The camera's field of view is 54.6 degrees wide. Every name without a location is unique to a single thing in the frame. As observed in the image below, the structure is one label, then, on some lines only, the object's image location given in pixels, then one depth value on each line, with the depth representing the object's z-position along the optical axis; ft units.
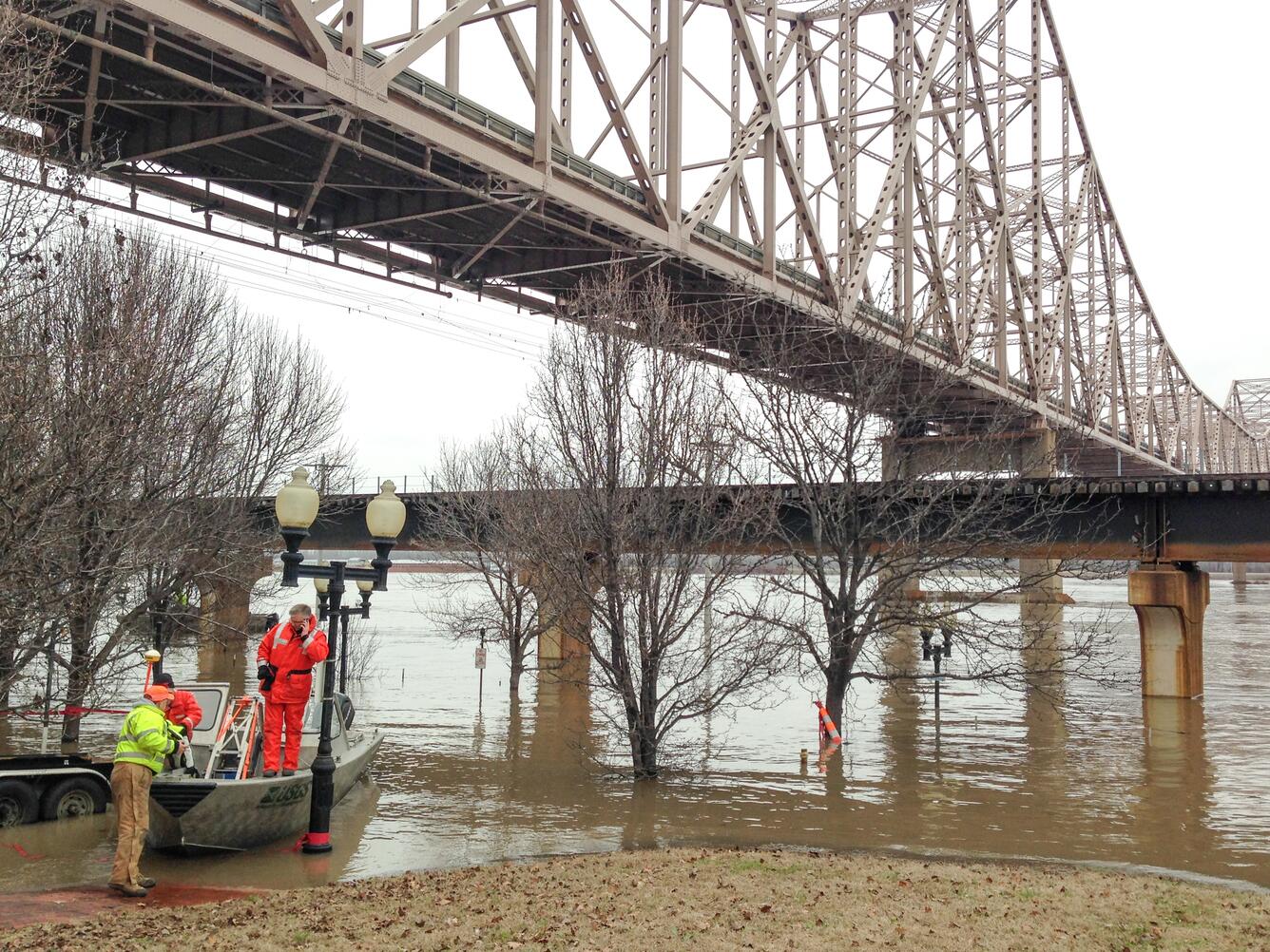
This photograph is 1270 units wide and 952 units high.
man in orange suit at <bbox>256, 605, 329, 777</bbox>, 42.60
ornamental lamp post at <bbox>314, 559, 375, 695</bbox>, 51.83
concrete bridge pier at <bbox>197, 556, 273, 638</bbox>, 83.05
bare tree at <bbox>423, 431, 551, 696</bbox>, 95.40
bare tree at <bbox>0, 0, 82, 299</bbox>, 33.04
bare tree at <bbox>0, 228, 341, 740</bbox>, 40.78
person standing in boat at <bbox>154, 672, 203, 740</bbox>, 44.19
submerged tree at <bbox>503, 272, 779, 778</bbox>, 55.36
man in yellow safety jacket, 35.42
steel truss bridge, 61.57
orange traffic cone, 67.31
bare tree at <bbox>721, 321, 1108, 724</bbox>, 63.72
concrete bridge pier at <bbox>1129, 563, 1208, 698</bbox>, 99.45
